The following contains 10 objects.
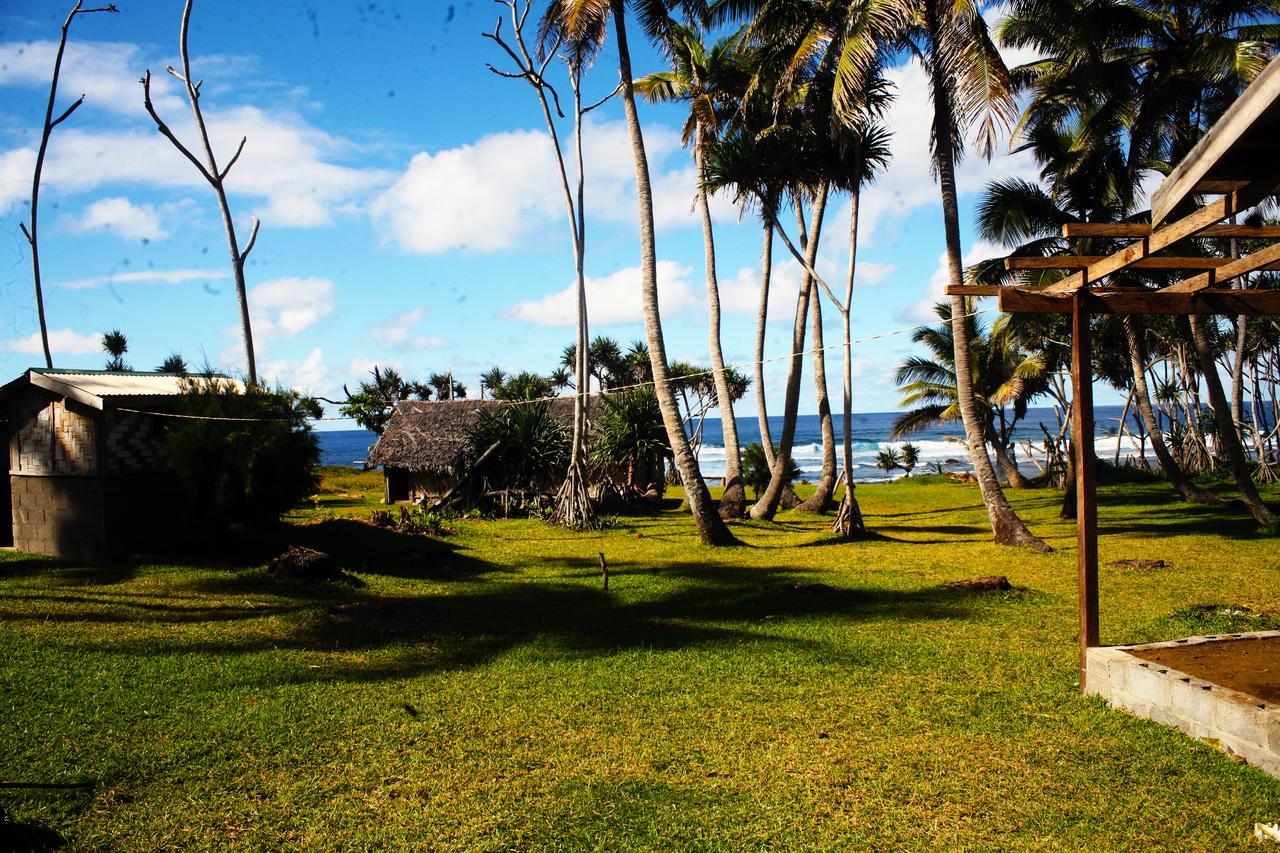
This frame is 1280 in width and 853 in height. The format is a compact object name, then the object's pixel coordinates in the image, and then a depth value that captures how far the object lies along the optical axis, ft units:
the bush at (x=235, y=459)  38.60
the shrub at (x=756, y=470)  84.84
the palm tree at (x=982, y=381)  85.76
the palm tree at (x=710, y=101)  62.28
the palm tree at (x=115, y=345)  140.05
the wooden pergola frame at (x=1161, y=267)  12.87
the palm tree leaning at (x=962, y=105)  42.34
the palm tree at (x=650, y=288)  48.55
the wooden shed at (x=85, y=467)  37.50
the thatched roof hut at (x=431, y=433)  72.90
